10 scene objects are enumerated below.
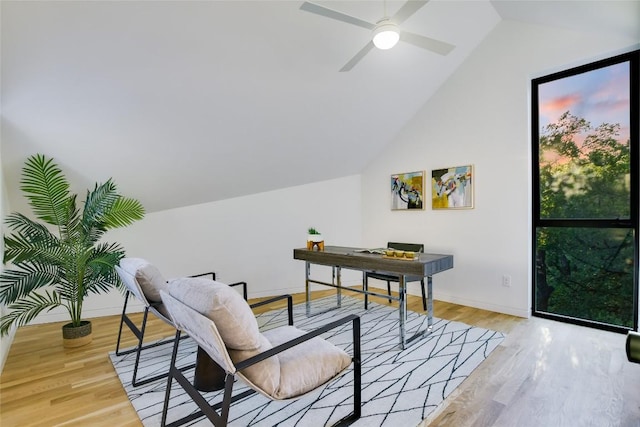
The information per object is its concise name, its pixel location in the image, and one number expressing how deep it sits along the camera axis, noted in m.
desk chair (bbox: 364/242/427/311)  3.36
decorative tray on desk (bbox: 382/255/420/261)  2.66
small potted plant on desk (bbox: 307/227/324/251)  3.45
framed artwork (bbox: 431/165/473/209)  3.80
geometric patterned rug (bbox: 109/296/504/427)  1.81
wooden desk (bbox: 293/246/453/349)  2.57
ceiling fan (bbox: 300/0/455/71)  1.86
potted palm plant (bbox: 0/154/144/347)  2.51
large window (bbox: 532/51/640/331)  2.91
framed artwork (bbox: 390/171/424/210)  4.27
